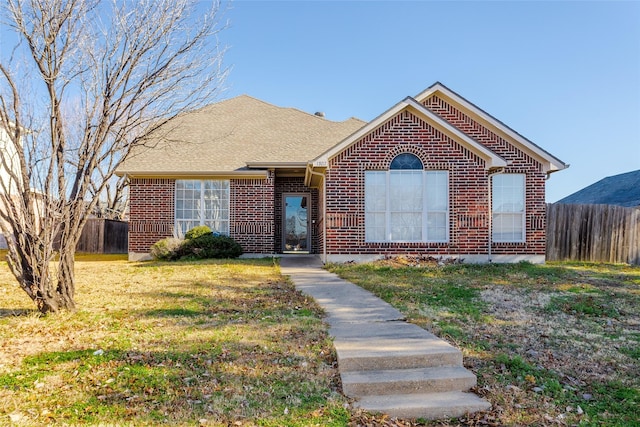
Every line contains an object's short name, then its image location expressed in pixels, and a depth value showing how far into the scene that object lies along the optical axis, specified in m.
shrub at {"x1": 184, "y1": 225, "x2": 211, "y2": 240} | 14.66
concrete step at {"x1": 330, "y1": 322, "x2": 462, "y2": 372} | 4.66
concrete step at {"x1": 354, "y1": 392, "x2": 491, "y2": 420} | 3.94
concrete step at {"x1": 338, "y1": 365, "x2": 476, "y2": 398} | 4.27
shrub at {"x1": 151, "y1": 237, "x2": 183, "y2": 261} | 14.36
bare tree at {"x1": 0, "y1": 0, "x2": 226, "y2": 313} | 6.15
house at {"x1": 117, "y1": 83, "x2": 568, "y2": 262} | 12.89
